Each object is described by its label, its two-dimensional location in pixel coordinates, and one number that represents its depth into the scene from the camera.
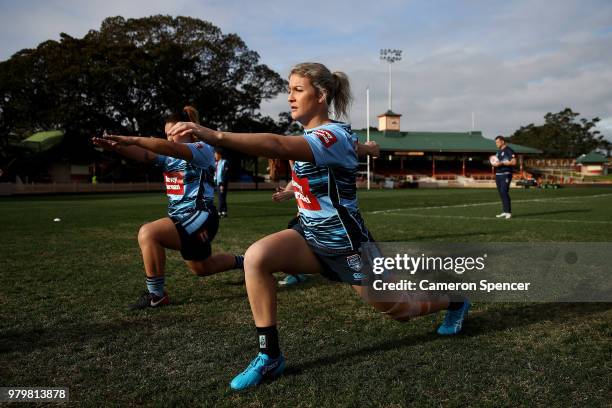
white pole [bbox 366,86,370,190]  51.88
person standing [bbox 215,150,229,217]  15.33
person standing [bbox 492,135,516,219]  13.98
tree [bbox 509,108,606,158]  92.88
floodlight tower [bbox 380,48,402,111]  60.53
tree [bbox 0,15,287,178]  40.19
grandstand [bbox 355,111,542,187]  62.62
